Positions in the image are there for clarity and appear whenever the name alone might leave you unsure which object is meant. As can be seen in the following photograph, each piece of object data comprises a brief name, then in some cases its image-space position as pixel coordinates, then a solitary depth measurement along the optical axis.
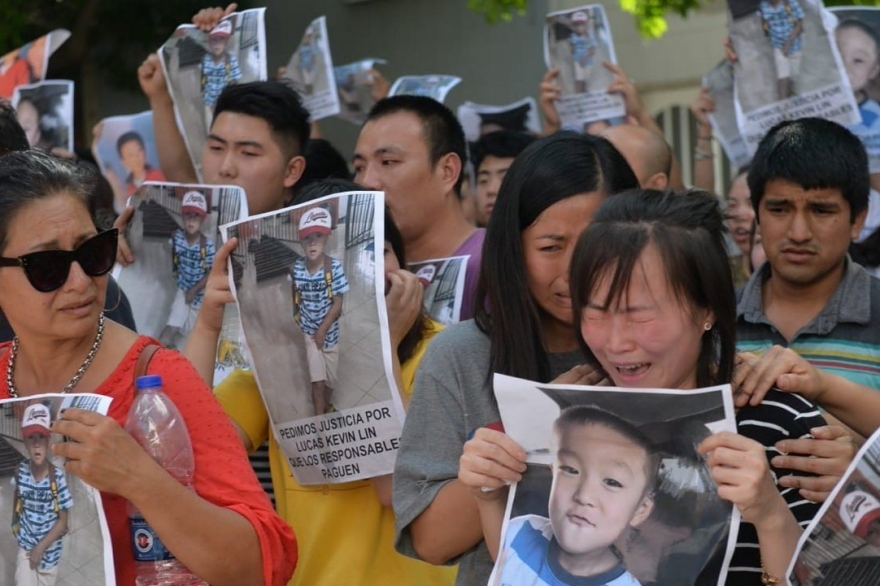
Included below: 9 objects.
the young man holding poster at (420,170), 8.17
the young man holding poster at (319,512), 5.74
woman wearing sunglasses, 4.52
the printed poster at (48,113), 10.09
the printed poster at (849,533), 3.72
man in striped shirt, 6.52
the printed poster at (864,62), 8.49
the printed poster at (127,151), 10.43
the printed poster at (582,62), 10.21
